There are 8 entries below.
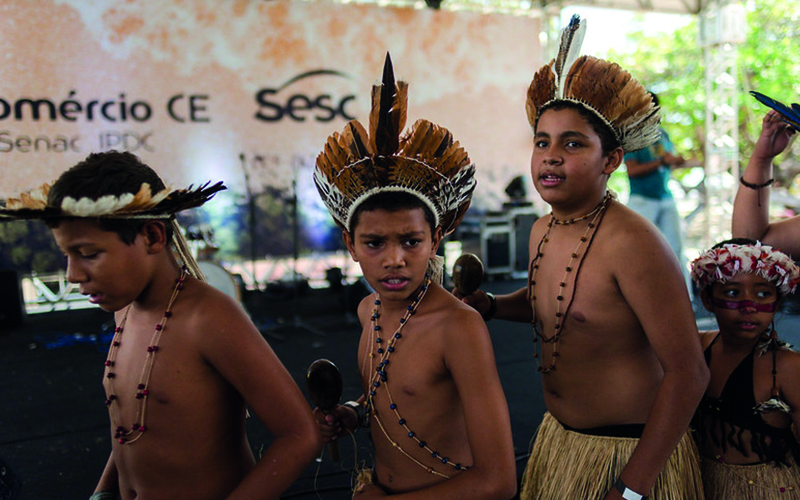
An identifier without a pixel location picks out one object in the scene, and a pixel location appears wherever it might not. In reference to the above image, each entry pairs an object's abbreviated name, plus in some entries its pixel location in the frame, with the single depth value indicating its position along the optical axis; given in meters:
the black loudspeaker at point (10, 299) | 6.70
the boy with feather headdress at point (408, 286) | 1.32
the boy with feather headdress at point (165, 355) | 1.17
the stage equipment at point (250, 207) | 8.23
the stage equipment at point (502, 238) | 9.30
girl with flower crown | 1.62
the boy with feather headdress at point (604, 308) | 1.33
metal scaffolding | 8.19
